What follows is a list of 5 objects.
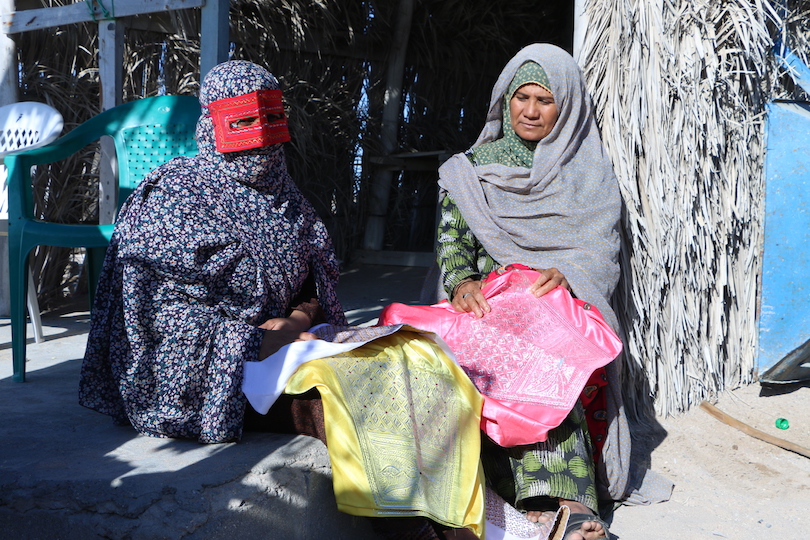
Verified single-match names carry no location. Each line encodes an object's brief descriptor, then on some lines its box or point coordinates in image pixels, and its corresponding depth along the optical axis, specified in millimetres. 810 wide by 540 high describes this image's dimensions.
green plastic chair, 3268
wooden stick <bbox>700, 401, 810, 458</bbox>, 3064
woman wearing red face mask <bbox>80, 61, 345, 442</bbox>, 2174
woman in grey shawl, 2652
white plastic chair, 3811
